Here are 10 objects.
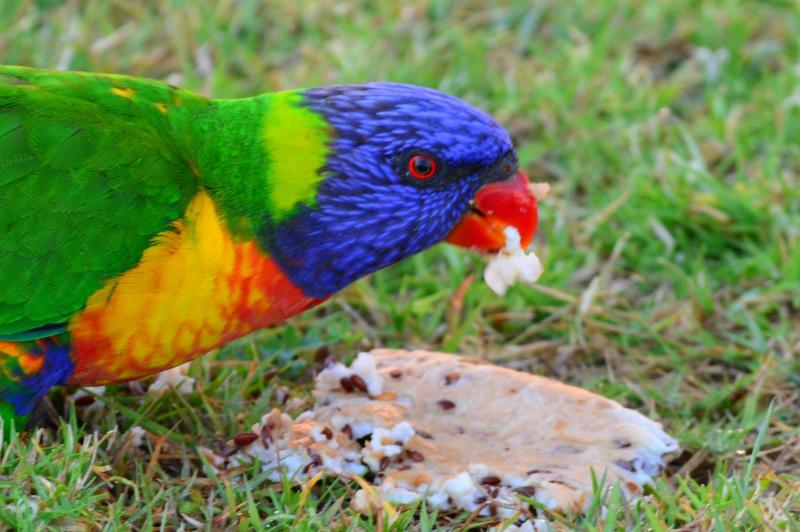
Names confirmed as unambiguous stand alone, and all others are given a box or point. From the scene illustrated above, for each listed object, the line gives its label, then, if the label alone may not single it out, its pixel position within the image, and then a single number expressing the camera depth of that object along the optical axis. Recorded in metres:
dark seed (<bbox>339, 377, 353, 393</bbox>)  5.62
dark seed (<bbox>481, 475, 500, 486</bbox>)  5.07
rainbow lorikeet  4.74
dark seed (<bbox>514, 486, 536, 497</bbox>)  4.97
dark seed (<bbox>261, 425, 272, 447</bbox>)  5.25
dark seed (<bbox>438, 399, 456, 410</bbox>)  5.68
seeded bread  5.00
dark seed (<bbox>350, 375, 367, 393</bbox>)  5.62
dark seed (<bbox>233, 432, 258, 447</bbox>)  5.25
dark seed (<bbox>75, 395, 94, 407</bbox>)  5.59
